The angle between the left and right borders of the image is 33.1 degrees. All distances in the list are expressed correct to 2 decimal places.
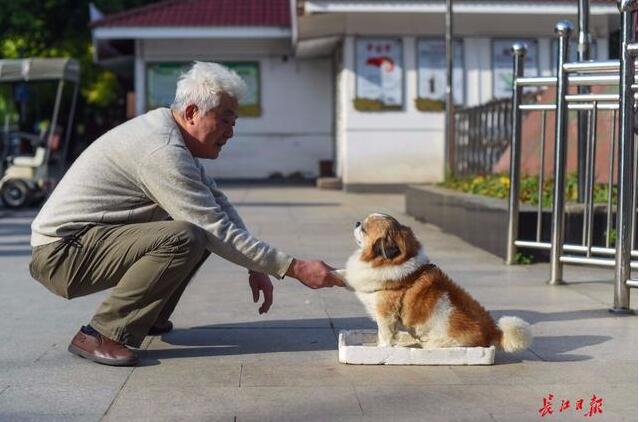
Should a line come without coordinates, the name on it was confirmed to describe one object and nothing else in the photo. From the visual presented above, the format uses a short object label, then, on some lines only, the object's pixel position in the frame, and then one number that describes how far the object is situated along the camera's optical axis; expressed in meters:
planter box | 9.77
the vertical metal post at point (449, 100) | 16.52
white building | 20.27
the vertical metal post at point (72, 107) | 19.49
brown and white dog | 5.46
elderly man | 5.50
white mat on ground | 5.55
